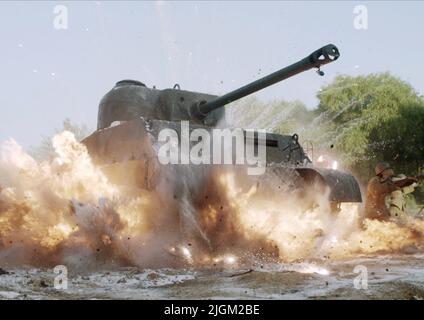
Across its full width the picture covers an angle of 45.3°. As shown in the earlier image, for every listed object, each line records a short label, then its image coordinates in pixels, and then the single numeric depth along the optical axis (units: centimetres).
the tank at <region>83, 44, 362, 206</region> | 752
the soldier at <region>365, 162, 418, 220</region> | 984
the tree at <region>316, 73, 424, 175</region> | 2595
